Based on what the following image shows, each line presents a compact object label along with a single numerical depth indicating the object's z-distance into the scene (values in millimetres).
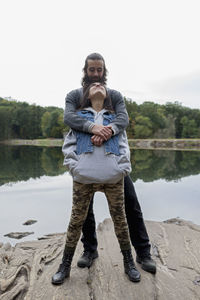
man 2080
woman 1994
